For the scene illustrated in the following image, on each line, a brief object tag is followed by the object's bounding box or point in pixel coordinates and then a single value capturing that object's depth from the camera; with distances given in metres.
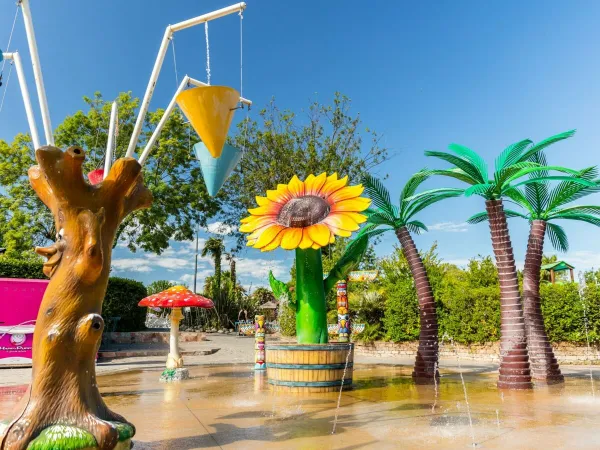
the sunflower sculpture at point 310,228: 7.35
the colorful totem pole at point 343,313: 10.77
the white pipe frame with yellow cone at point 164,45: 4.63
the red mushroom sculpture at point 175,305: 8.66
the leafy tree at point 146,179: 20.55
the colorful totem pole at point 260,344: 10.95
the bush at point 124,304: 18.02
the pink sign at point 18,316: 12.02
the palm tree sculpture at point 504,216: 7.55
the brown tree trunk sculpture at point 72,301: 3.39
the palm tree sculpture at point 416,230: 8.69
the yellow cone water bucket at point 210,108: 5.12
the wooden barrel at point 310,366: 7.32
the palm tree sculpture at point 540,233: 8.50
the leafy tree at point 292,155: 24.12
